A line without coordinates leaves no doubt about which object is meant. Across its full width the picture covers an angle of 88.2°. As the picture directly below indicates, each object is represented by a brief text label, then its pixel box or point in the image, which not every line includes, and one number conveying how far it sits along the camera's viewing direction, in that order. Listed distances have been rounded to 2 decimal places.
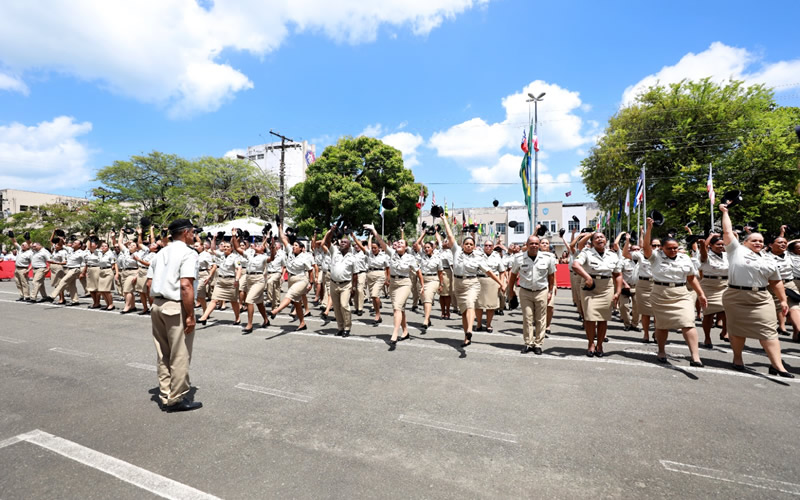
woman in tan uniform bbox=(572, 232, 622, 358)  6.54
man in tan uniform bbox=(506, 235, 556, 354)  6.66
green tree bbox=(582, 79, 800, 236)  25.09
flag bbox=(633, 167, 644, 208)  22.75
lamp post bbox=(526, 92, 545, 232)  22.85
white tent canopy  24.58
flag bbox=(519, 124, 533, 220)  18.88
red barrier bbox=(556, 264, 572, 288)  18.62
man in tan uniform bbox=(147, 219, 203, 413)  4.42
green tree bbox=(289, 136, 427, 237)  33.88
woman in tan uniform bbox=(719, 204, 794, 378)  5.45
